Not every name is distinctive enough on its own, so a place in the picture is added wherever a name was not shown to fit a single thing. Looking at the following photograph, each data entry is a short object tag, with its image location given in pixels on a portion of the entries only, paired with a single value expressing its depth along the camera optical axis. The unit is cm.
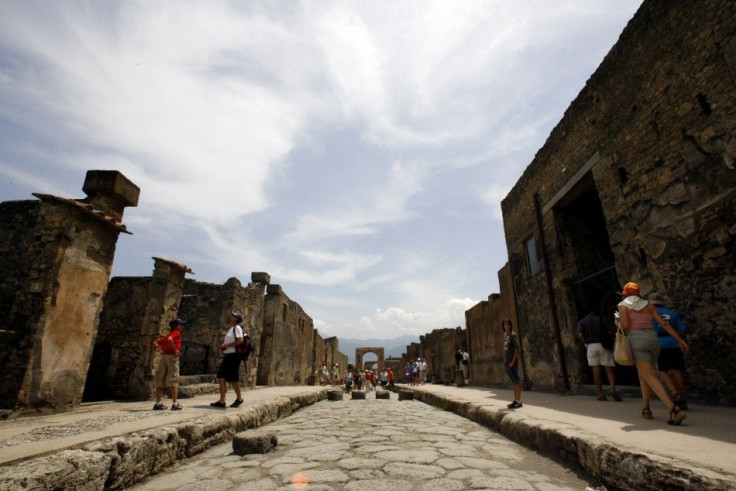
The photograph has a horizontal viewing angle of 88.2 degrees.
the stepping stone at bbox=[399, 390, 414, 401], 1107
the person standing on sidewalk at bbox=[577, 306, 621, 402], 602
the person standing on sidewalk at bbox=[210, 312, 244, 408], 597
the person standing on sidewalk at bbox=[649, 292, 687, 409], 414
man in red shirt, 586
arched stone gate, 4409
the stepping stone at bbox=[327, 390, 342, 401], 1096
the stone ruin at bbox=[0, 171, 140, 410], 466
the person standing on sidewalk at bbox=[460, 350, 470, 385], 1489
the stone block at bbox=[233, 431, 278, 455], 364
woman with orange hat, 361
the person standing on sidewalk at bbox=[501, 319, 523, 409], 534
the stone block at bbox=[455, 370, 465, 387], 1320
